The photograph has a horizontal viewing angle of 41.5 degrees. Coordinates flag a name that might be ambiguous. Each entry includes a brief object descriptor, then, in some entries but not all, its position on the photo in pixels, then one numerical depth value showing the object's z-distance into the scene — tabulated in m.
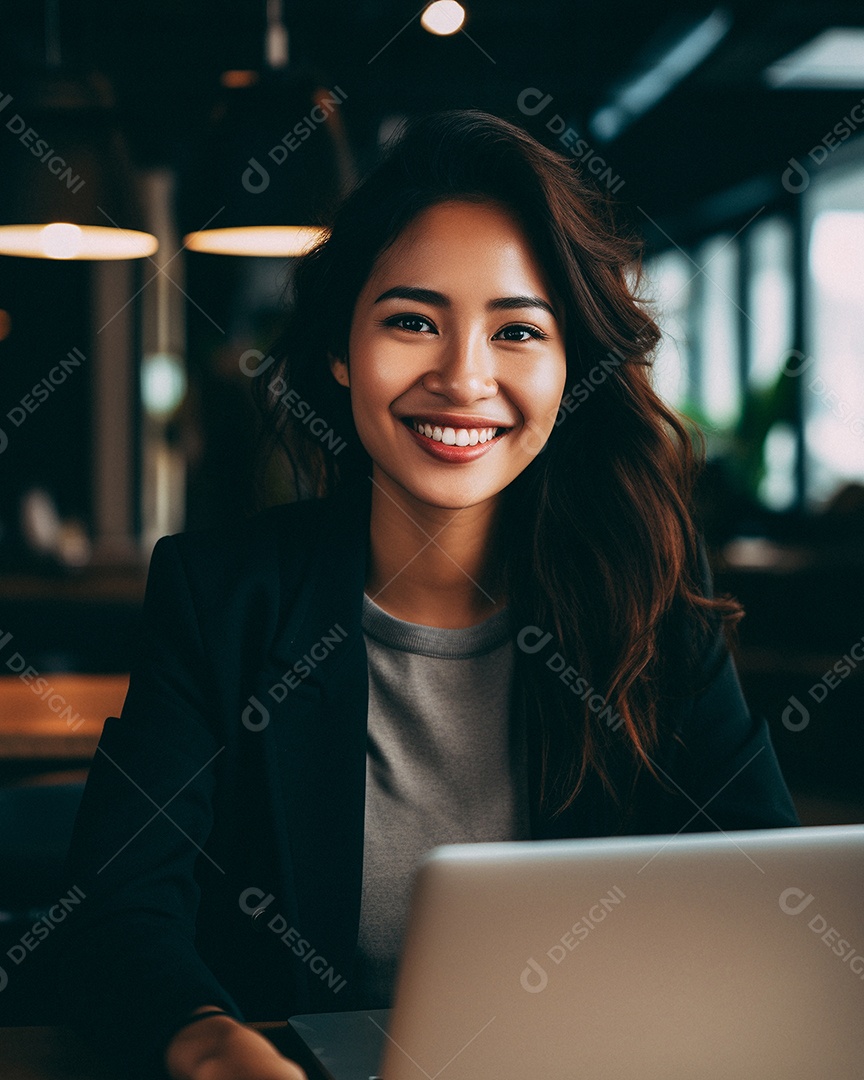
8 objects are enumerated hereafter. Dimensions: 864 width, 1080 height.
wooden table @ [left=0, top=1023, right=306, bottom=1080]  0.97
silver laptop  0.72
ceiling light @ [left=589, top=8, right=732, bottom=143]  5.28
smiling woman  1.33
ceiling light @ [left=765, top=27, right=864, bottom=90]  5.87
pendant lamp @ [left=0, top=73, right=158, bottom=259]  2.40
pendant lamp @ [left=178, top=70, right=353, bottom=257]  2.49
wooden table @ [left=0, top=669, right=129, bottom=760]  2.25
